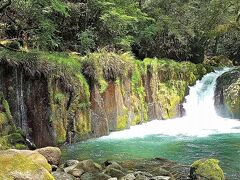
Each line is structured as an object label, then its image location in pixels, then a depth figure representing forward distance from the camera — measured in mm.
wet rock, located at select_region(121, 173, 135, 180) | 5633
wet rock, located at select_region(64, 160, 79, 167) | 6455
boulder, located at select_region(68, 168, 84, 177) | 5898
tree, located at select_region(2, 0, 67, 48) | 8639
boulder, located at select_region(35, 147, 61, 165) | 6428
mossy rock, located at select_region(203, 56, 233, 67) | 17240
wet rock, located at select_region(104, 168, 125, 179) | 5882
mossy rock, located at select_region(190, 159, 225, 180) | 5617
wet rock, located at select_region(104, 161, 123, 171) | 6228
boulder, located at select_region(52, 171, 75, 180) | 5533
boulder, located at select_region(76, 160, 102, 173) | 6120
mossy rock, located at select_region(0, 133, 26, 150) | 7088
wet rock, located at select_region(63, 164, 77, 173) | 6006
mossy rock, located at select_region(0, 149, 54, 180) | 4444
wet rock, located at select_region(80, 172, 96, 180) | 5771
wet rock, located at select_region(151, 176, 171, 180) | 5682
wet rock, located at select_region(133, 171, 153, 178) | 5844
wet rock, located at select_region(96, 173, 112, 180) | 5725
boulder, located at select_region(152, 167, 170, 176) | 6049
